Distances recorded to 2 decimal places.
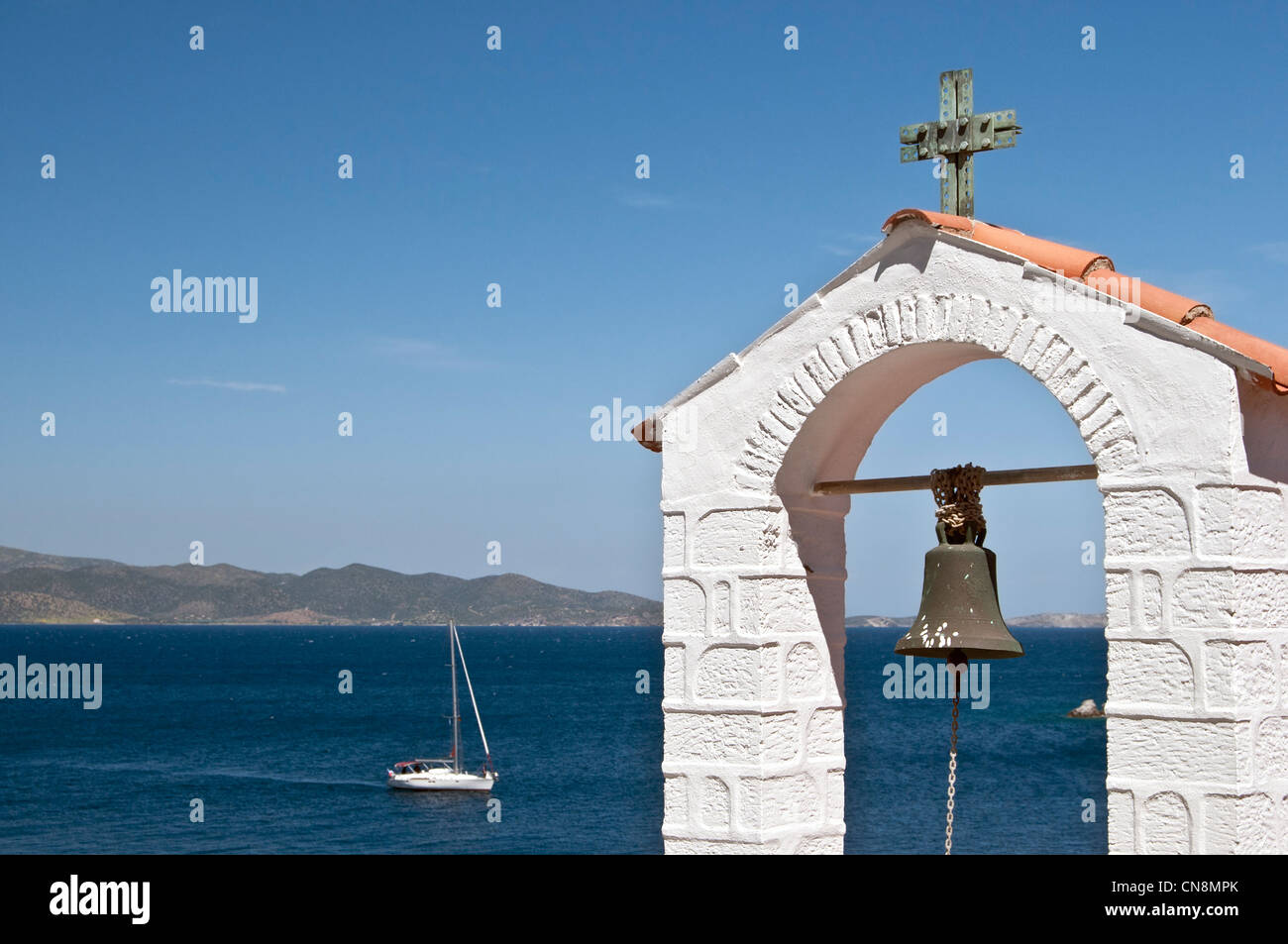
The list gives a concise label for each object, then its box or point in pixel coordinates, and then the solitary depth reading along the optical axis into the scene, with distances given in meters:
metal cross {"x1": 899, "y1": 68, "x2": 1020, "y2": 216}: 6.05
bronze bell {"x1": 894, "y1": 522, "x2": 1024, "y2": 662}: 5.88
